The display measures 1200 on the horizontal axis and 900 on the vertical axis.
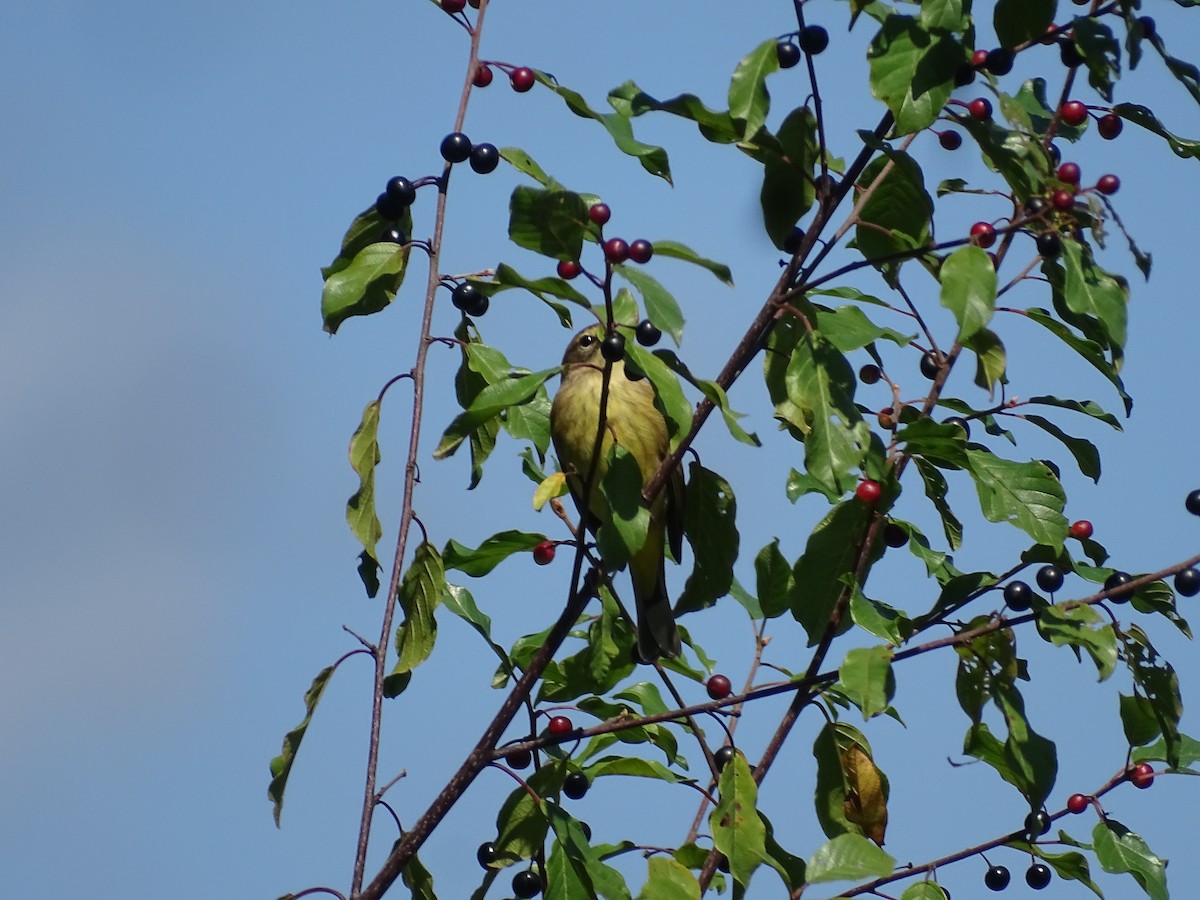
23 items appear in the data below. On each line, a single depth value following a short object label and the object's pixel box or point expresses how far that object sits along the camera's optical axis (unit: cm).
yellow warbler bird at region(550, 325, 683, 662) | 1152
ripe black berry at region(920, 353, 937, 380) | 826
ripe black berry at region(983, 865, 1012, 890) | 805
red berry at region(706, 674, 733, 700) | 802
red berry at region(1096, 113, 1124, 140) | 750
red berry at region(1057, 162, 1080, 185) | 655
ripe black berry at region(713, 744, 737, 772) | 768
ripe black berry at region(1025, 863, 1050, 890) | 781
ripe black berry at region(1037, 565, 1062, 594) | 698
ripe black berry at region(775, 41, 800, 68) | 672
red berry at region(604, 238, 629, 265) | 583
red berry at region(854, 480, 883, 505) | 684
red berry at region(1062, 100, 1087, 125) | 747
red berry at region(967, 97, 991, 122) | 677
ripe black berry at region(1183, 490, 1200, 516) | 748
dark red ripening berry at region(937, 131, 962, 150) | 803
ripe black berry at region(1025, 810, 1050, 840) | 723
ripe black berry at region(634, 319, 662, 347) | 839
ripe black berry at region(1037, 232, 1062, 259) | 636
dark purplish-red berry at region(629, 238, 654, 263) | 598
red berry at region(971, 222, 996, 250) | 610
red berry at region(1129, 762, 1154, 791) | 779
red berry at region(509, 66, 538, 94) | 782
